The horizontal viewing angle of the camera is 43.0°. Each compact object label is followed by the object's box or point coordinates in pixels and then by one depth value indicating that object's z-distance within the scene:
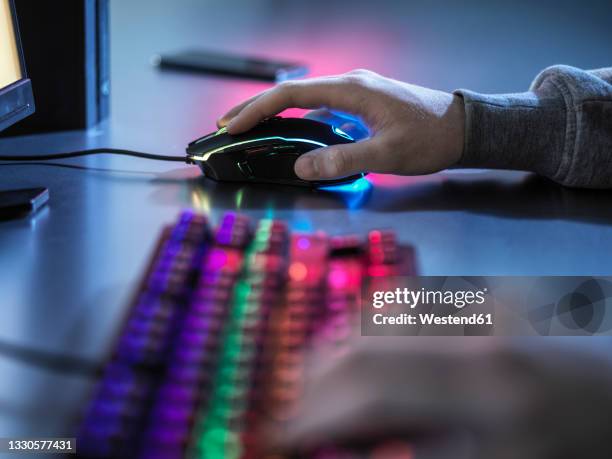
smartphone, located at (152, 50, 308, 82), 1.36
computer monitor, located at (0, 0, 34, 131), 0.79
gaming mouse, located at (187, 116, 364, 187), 0.84
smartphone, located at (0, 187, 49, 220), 0.73
